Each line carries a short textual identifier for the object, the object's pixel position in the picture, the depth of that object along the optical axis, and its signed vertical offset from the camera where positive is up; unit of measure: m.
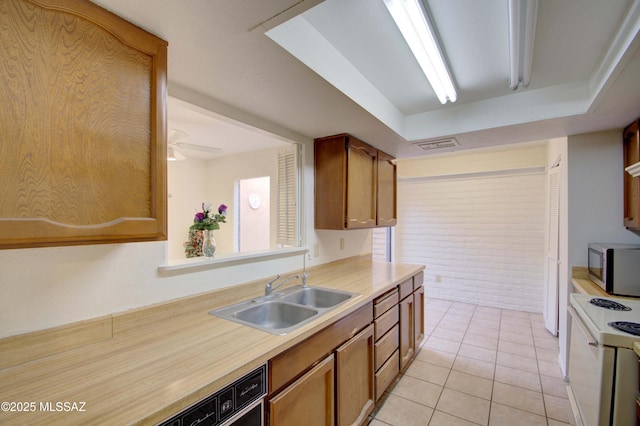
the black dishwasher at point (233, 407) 0.85 -0.65
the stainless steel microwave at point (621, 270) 1.88 -0.39
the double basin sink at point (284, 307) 1.57 -0.59
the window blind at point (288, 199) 2.49 +0.11
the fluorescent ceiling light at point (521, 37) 1.13 +0.82
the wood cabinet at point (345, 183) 2.41 +0.26
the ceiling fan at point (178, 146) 2.91 +0.71
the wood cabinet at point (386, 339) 2.00 -0.97
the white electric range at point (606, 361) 1.32 -0.75
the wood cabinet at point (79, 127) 0.76 +0.26
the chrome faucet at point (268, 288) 1.83 -0.51
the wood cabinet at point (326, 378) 1.18 -0.83
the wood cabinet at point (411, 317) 2.43 -0.99
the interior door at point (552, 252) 3.13 -0.47
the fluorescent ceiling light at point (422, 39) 1.17 +0.84
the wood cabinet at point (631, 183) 1.91 +0.21
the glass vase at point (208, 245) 1.72 -0.21
